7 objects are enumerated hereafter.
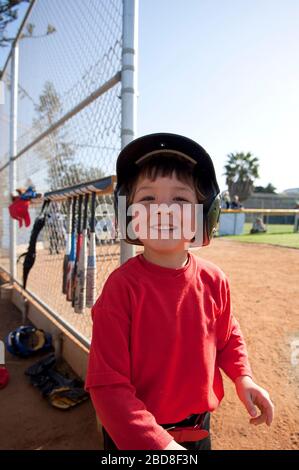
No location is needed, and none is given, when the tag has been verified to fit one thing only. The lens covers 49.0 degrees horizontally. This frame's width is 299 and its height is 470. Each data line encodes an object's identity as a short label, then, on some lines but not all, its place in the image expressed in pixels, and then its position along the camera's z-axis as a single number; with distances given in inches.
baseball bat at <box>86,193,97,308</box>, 81.5
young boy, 39.0
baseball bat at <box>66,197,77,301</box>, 96.3
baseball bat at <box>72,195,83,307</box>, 89.8
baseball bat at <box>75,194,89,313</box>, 84.7
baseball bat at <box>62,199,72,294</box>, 102.2
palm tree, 1610.0
